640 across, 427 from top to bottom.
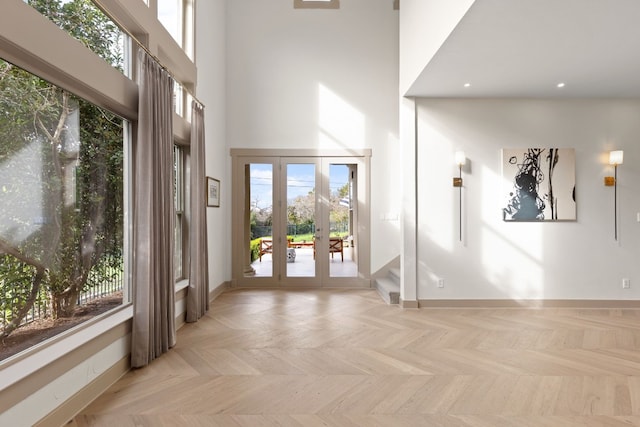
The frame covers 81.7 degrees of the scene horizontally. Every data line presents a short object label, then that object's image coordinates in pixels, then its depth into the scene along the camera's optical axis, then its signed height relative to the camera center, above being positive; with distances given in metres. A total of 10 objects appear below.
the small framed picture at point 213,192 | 5.52 +0.33
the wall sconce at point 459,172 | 5.02 +0.55
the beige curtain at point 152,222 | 3.12 -0.07
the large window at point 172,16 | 4.14 +2.34
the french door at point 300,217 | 6.66 -0.08
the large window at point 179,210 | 4.70 +0.04
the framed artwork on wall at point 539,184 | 5.04 +0.38
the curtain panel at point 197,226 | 4.48 -0.15
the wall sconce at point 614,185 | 5.02 +0.35
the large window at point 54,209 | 2.07 +0.04
